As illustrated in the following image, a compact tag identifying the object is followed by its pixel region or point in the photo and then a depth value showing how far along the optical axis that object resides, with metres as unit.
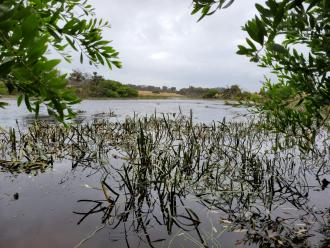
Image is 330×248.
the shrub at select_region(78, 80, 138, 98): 38.38
